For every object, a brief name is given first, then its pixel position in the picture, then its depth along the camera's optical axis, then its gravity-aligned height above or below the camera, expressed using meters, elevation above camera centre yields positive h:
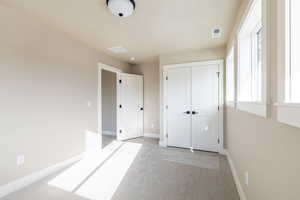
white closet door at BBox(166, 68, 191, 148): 3.43 -0.19
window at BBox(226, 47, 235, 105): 2.63 +0.43
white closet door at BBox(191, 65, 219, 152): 3.21 -0.18
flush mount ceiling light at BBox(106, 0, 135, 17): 1.63 +1.10
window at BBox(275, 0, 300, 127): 0.73 +0.22
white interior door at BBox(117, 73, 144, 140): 4.09 -0.20
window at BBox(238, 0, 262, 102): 1.48 +0.54
